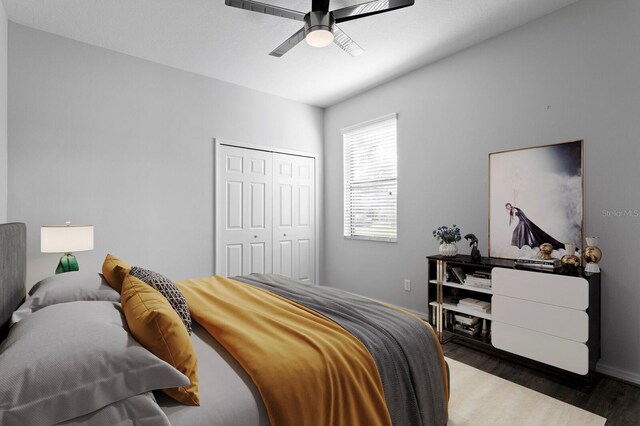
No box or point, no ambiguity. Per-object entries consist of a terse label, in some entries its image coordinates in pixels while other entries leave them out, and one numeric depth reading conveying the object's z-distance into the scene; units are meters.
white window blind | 4.09
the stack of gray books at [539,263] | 2.40
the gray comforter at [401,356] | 1.48
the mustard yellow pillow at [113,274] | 1.79
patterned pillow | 1.62
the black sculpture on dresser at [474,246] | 2.83
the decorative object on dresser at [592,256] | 2.28
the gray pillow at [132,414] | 0.91
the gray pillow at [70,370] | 0.83
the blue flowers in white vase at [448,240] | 3.07
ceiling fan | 2.13
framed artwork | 2.57
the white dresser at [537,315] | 2.20
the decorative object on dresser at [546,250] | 2.55
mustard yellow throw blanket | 1.18
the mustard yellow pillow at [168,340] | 1.09
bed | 0.90
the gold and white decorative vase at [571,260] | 2.33
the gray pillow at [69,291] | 1.62
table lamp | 2.61
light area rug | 1.89
